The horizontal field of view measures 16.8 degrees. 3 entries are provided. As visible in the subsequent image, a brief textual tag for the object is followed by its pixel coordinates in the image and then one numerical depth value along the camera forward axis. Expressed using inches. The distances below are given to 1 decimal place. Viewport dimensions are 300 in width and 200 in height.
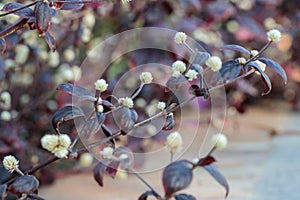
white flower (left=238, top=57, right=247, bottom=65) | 36.5
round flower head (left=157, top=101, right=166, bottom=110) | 34.8
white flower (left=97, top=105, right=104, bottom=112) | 34.8
